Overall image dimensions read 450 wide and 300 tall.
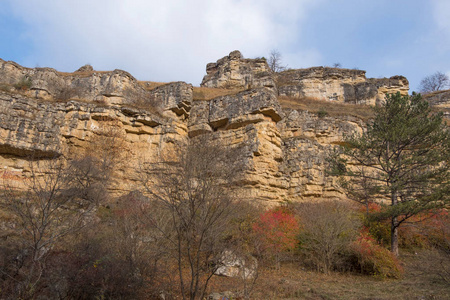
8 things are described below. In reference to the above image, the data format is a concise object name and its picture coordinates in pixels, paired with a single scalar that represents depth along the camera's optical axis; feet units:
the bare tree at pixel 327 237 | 50.67
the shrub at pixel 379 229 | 58.49
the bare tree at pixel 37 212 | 26.08
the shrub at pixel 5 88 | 74.08
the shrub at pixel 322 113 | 92.07
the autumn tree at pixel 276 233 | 53.21
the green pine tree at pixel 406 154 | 50.29
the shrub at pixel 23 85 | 81.35
